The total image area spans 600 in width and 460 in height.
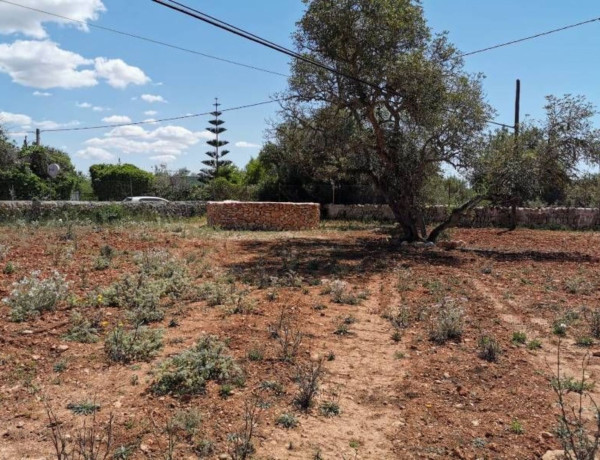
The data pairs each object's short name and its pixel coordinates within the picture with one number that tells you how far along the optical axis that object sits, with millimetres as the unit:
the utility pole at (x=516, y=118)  20866
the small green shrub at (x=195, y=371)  4254
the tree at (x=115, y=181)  31031
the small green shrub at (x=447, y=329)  5852
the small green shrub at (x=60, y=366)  4672
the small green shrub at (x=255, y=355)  4938
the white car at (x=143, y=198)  27162
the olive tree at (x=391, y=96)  12521
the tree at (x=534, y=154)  13414
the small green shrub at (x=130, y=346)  4930
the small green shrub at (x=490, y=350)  5168
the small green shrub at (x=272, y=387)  4266
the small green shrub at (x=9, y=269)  7840
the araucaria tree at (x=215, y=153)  45000
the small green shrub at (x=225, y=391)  4180
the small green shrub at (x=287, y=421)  3723
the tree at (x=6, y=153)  23391
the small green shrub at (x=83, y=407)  3852
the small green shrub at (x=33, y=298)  6004
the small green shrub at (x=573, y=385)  4387
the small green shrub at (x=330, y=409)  3959
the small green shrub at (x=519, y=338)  5832
